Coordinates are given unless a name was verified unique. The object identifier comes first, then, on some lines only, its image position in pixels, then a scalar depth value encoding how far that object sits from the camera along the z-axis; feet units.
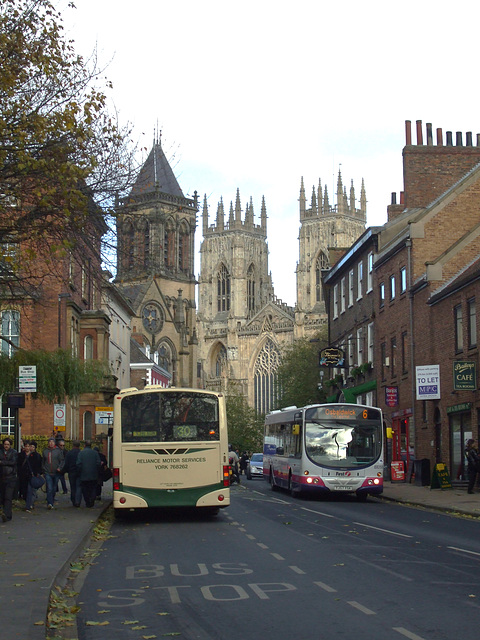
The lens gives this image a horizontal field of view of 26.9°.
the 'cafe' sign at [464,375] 97.86
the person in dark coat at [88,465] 76.95
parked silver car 178.11
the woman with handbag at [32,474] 73.87
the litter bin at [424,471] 111.55
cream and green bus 65.92
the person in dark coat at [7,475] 61.93
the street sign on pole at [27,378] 77.15
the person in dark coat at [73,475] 78.05
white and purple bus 91.45
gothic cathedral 347.77
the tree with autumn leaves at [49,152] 54.70
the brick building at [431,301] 107.34
